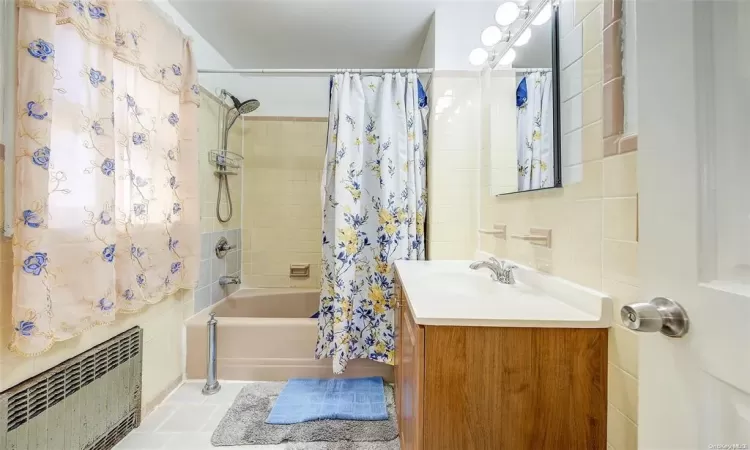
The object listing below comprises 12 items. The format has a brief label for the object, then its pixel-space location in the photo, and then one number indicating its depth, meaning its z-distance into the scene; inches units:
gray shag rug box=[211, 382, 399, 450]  58.1
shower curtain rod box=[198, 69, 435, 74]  76.3
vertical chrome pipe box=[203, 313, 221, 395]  74.9
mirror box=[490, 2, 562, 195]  46.6
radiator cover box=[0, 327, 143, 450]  41.9
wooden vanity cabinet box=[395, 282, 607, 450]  32.0
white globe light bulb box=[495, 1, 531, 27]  55.2
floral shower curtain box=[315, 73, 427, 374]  73.9
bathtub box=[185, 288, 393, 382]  79.1
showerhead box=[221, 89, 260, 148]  99.0
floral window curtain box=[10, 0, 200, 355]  39.3
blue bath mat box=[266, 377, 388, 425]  64.8
